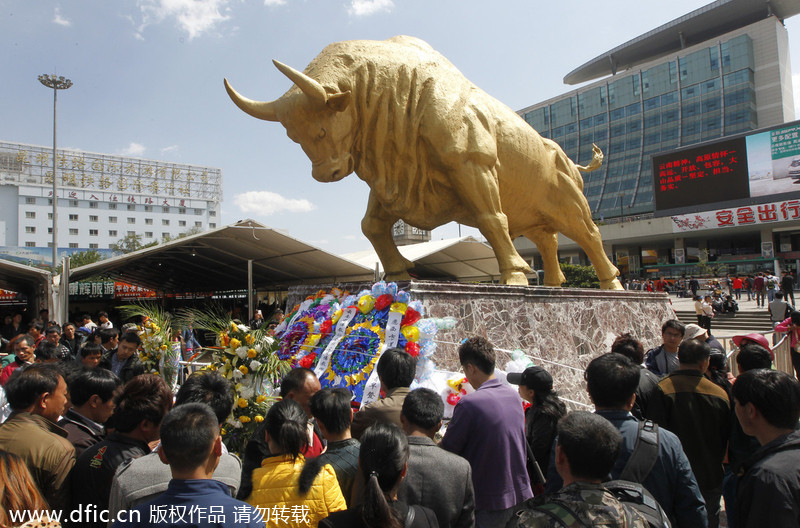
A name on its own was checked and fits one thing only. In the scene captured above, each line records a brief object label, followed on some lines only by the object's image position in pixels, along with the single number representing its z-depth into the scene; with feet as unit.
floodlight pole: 68.28
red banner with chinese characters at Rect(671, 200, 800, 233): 83.25
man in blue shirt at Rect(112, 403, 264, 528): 5.27
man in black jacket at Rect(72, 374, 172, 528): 7.16
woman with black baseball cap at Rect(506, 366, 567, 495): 9.80
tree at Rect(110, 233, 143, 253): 133.11
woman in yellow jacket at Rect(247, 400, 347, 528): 6.51
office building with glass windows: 141.33
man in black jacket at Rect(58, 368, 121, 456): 9.45
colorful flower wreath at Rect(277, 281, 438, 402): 15.36
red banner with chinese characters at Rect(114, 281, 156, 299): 64.95
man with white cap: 15.29
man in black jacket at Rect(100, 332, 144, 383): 17.38
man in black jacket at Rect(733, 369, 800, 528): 5.74
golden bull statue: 18.21
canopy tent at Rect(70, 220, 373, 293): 44.29
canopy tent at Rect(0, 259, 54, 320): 40.55
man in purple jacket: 8.79
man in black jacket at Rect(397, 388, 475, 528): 7.10
